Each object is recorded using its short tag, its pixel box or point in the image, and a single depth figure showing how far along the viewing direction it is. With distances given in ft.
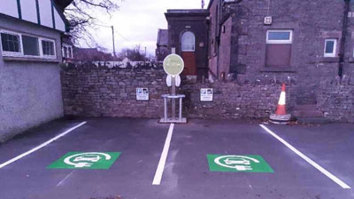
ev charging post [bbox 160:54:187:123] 24.72
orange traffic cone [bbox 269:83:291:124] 25.02
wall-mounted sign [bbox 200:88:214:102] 26.81
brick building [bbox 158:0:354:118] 29.78
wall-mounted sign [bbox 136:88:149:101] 27.37
